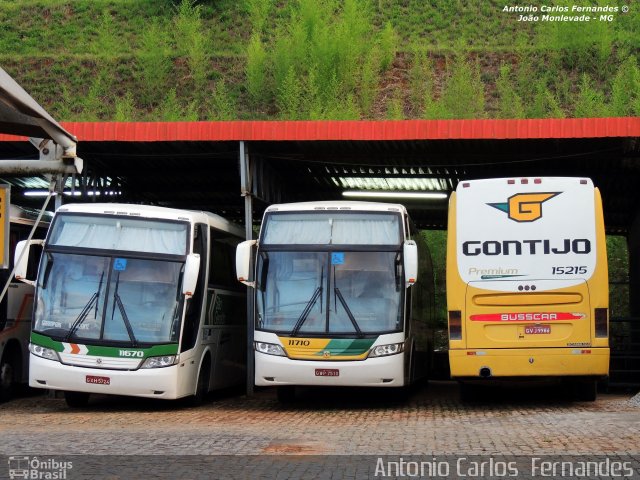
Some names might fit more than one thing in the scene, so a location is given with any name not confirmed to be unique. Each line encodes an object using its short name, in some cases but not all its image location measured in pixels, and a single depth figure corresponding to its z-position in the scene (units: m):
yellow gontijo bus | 14.71
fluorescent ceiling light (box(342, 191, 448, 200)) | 24.44
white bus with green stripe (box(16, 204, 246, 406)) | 14.99
